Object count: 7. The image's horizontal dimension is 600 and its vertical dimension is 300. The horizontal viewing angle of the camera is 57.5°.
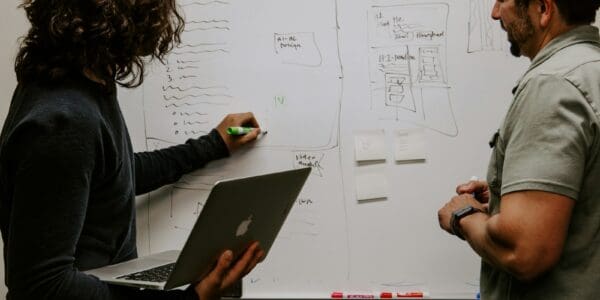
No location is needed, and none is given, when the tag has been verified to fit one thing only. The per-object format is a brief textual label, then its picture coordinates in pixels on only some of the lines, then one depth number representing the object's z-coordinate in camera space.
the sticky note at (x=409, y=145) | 1.55
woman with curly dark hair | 0.89
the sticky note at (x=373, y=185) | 1.56
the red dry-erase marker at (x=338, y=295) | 1.58
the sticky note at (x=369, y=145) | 1.56
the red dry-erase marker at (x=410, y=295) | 1.56
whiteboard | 1.54
